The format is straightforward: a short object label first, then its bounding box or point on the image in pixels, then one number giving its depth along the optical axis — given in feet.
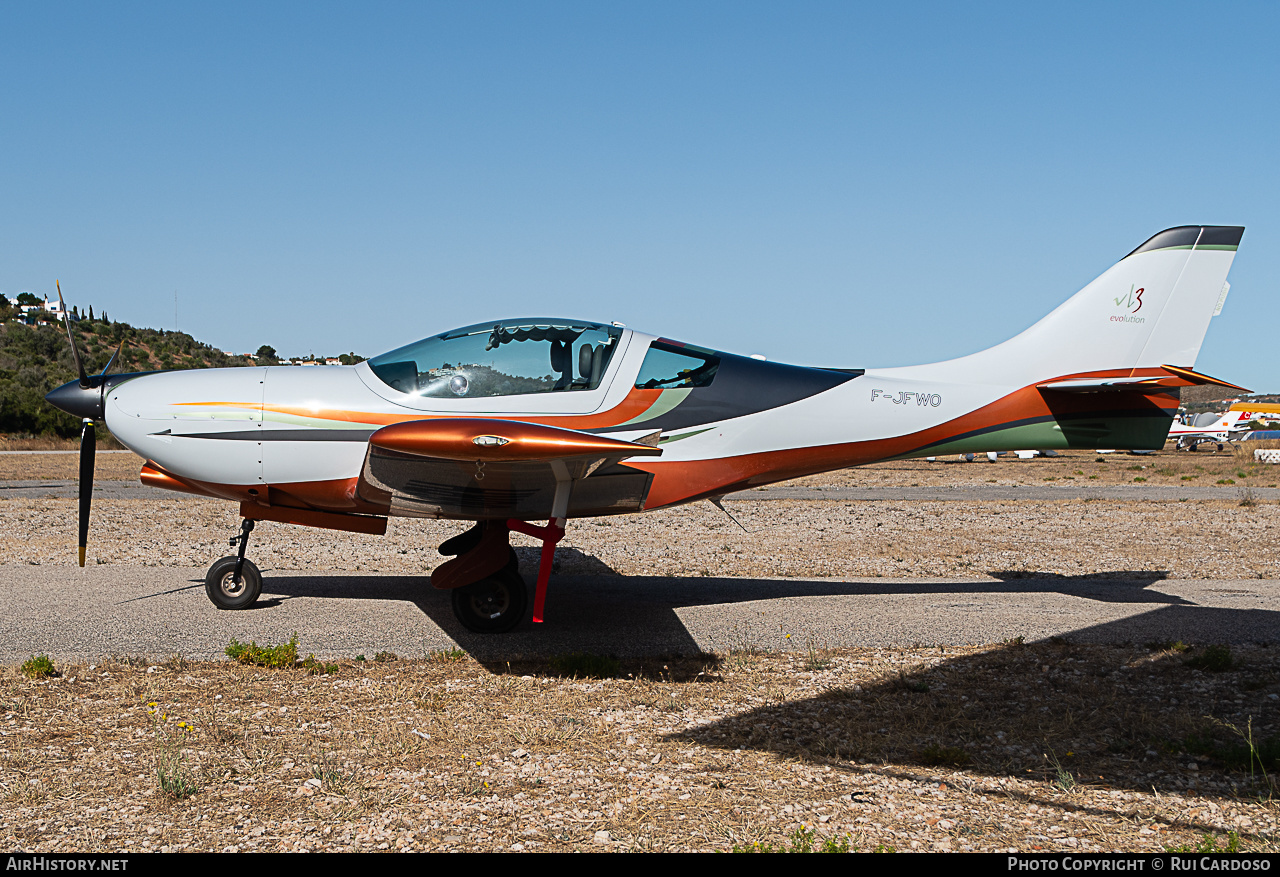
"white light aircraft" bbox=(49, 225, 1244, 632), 23.75
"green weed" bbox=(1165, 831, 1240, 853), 11.80
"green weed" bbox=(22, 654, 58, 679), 19.27
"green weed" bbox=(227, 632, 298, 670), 20.80
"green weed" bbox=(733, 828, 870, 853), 11.88
